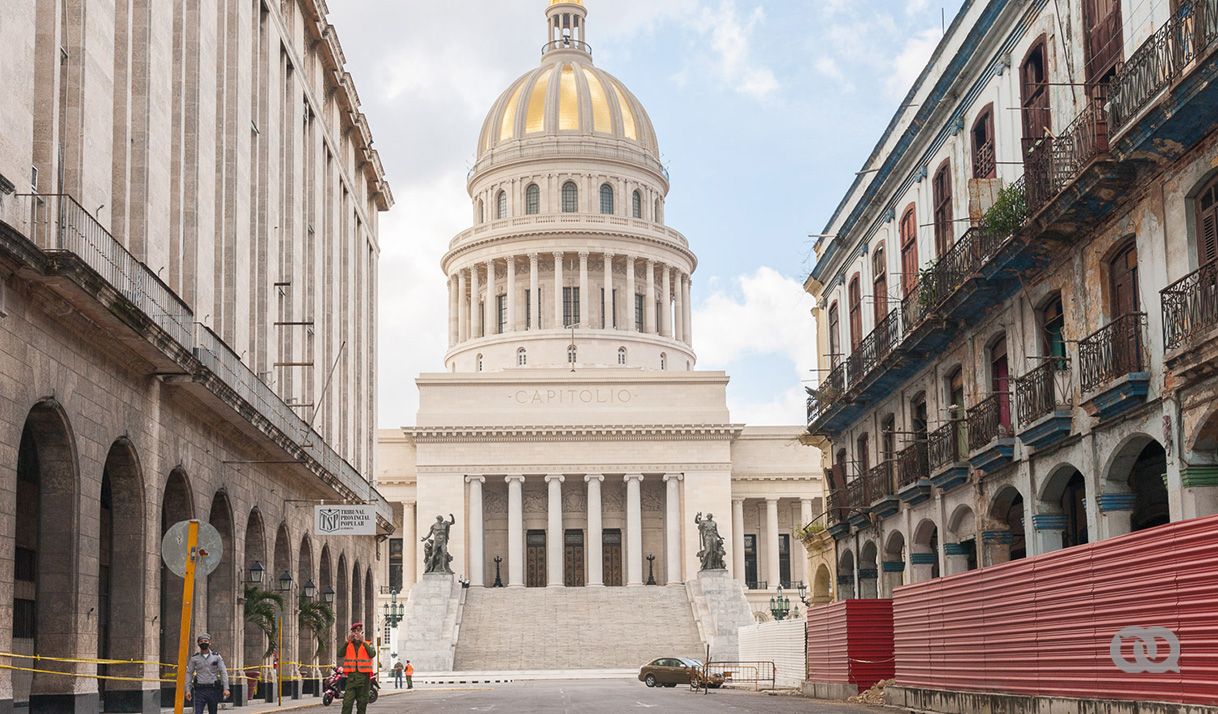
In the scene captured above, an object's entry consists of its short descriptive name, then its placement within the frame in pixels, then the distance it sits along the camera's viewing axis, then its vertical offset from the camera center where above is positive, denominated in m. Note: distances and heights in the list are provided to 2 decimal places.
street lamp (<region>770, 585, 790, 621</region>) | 71.00 -0.30
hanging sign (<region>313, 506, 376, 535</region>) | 36.69 +2.08
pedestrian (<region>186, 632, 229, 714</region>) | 24.75 -0.97
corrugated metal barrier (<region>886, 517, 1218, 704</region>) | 17.83 -0.30
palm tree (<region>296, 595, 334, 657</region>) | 44.94 -0.14
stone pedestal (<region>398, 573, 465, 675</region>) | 74.56 -0.68
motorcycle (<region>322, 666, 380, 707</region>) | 36.19 -1.82
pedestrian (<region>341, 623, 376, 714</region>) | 22.72 -0.81
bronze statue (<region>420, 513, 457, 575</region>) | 82.94 +3.00
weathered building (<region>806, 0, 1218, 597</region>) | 21.78 +5.38
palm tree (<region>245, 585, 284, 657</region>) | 37.47 +0.09
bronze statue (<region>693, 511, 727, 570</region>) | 82.75 +2.91
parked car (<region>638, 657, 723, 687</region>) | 56.72 -2.39
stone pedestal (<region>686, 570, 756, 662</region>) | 77.06 -0.43
